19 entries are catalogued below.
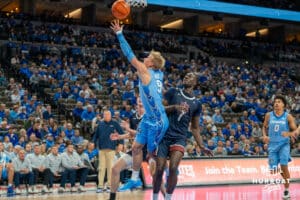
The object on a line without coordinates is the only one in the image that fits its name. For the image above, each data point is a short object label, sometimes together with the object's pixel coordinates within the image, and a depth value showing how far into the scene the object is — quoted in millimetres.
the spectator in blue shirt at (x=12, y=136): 16859
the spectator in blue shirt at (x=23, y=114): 19172
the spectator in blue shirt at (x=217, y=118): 24447
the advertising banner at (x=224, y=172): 17750
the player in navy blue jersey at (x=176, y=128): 9156
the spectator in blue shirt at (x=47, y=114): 19938
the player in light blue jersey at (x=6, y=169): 14766
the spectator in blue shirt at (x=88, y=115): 20375
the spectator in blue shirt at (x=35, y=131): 17891
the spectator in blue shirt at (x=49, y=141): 17306
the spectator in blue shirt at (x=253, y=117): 26011
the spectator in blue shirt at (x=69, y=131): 18672
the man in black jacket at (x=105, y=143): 15352
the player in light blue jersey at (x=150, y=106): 8669
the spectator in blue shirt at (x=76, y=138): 18395
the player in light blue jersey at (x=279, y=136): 12414
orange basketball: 9000
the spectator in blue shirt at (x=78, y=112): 20875
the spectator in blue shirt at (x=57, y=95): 21859
